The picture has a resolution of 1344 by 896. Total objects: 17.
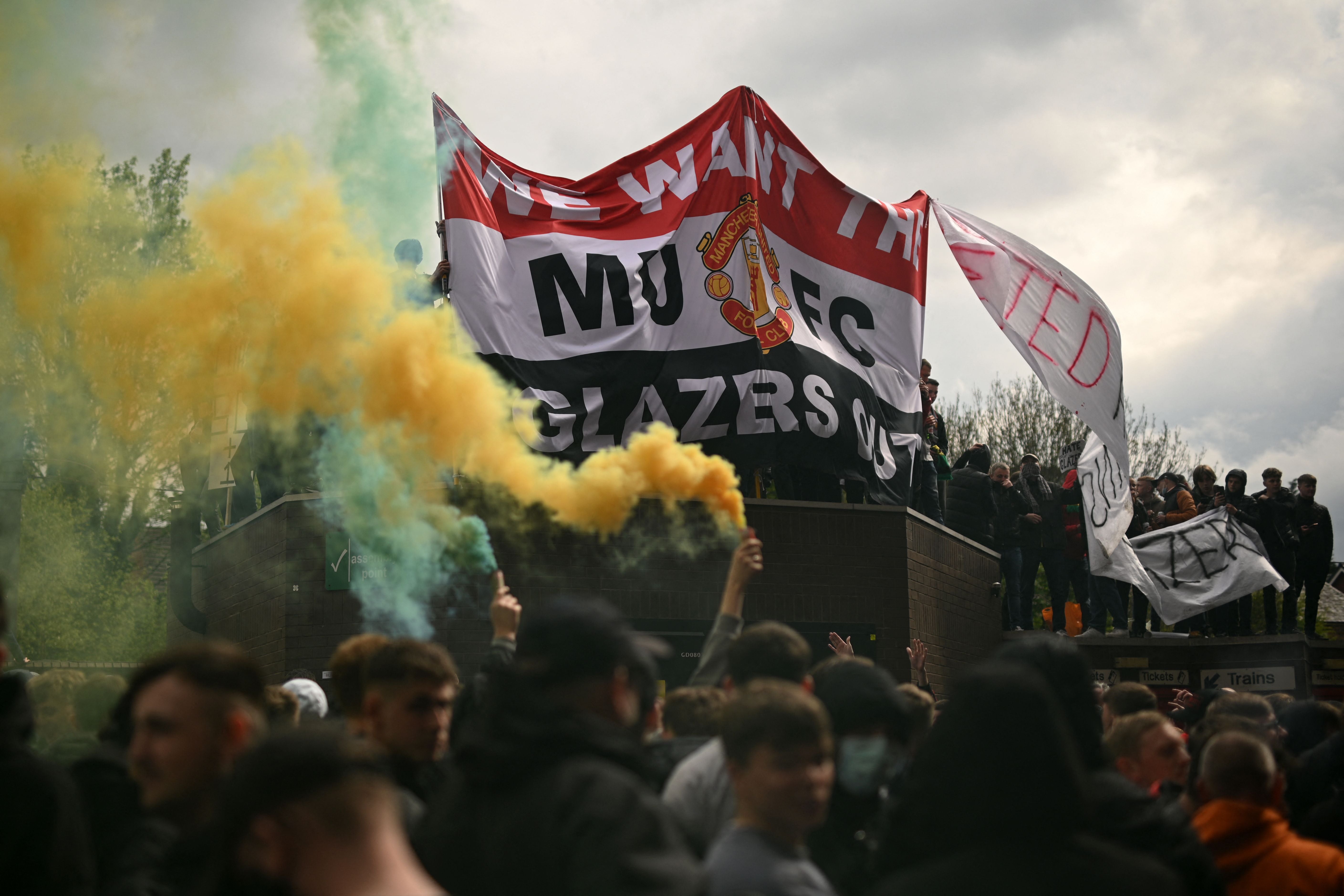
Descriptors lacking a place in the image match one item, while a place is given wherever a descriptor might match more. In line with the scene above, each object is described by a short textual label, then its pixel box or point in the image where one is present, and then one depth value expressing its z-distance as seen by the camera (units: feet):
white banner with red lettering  36.83
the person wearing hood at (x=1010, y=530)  44.27
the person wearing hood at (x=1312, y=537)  43.80
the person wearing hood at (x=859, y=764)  11.09
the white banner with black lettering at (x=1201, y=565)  42.34
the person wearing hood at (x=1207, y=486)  44.14
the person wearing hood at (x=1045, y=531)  44.19
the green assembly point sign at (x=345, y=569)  32.37
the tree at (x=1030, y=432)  109.70
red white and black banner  32.14
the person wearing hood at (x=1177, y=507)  44.70
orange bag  49.85
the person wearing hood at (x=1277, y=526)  43.19
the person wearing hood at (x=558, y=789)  6.96
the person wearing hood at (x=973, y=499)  44.86
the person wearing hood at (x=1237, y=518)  43.39
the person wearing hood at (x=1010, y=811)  7.65
